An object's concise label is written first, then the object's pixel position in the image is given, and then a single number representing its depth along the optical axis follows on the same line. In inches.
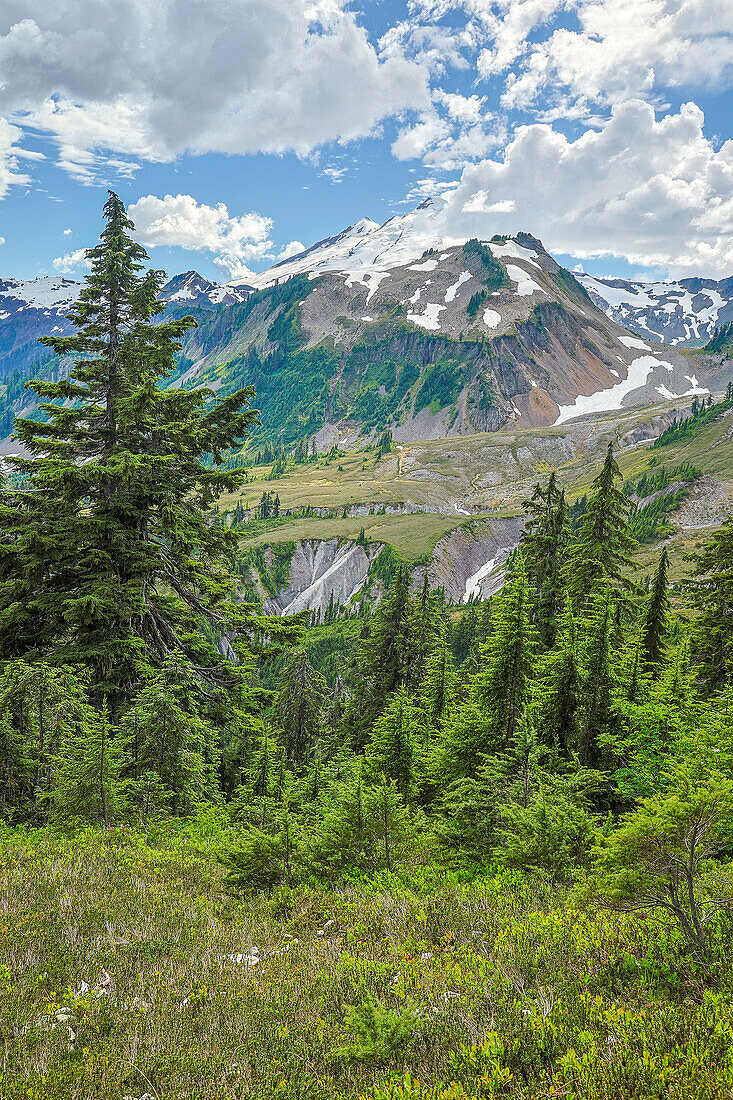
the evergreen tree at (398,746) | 569.9
